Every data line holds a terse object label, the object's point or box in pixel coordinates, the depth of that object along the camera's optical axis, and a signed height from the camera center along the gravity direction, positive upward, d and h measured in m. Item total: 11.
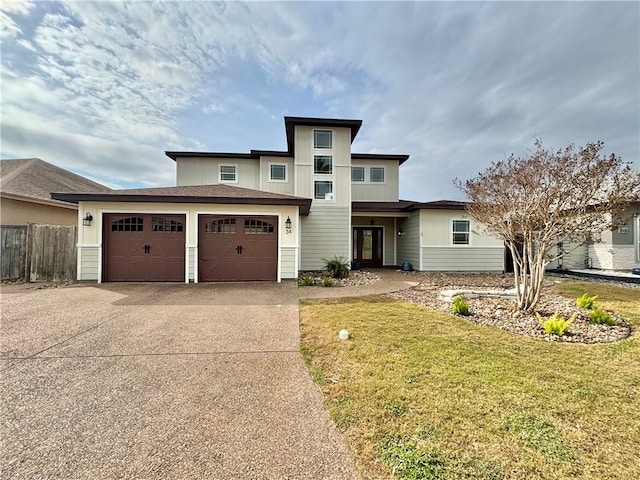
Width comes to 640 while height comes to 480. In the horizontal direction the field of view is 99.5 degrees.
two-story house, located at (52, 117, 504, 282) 9.32 +1.01
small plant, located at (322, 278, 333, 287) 9.23 -1.28
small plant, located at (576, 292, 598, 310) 5.91 -1.25
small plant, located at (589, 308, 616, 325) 5.00 -1.34
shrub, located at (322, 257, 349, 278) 11.33 -0.99
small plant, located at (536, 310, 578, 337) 4.43 -1.33
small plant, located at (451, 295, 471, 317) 5.65 -1.31
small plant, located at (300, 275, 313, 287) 9.31 -1.30
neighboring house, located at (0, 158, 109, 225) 11.32 +2.39
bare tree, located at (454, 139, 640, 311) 5.03 +0.95
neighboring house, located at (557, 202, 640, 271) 13.55 -0.05
